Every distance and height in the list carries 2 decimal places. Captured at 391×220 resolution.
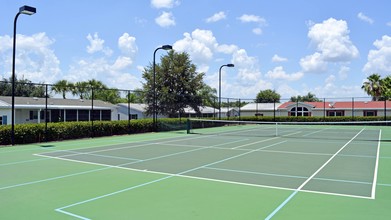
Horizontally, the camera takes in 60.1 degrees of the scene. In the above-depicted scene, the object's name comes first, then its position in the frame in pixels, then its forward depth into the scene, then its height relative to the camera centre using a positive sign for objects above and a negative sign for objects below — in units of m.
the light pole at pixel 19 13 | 13.51 +4.10
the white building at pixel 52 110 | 31.91 +0.38
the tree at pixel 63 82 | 51.02 +4.80
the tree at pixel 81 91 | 51.33 +3.56
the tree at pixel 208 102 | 34.27 +1.56
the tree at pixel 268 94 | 90.25 +5.41
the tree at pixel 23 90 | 44.91 +3.18
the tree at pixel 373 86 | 49.08 +4.16
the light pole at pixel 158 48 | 21.09 +4.11
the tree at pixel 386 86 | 42.25 +3.80
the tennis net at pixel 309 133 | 20.00 -1.30
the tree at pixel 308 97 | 92.21 +4.80
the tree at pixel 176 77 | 42.03 +4.64
